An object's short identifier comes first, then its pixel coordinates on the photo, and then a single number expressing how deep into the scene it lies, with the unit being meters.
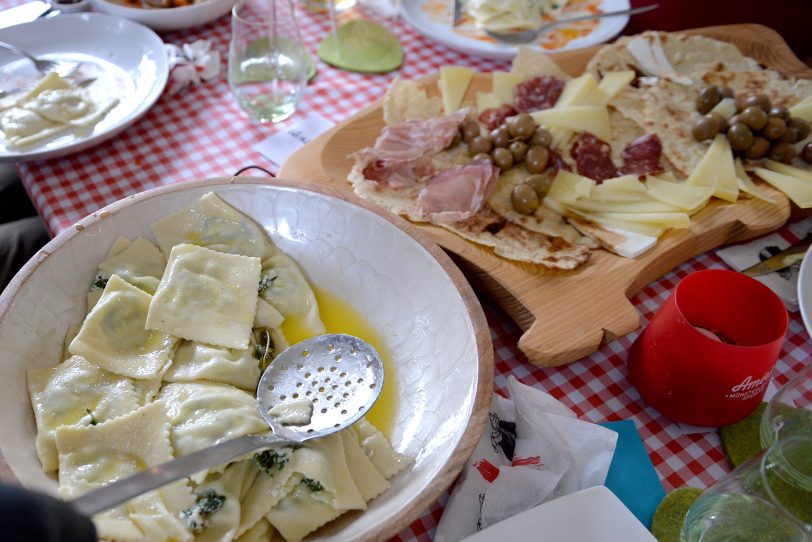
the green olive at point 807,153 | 0.92
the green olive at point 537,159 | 0.90
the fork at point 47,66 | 0.99
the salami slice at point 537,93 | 0.97
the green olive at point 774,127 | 0.92
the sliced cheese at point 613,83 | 0.98
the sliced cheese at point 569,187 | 0.88
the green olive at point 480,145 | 0.91
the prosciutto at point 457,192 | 0.85
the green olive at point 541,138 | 0.91
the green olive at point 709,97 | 0.97
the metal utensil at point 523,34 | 1.09
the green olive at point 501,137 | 0.91
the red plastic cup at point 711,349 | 0.69
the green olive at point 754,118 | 0.92
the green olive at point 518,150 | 0.91
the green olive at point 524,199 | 0.87
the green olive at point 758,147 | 0.92
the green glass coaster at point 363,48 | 1.07
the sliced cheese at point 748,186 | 0.89
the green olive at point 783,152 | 0.92
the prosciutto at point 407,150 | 0.90
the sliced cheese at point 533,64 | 1.01
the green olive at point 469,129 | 0.93
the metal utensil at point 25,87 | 0.96
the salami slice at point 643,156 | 0.92
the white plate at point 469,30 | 1.08
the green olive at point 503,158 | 0.90
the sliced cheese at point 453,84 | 0.98
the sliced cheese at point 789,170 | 0.91
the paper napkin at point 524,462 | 0.68
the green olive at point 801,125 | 0.93
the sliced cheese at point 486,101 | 0.98
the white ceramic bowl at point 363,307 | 0.65
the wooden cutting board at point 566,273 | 0.78
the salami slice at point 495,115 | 0.95
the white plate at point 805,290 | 0.78
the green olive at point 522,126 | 0.91
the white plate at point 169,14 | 1.05
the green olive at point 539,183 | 0.87
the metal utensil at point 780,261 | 0.86
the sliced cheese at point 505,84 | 0.99
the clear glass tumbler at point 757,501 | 0.62
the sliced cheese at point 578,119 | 0.95
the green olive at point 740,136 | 0.92
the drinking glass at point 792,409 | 0.69
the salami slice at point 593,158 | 0.91
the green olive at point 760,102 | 0.94
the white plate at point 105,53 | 0.98
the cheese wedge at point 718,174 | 0.89
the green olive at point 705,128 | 0.93
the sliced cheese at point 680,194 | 0.88
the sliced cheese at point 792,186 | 0.88
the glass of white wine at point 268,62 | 0.95
